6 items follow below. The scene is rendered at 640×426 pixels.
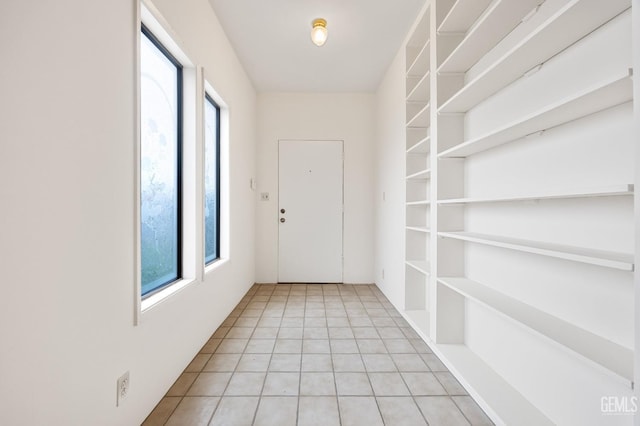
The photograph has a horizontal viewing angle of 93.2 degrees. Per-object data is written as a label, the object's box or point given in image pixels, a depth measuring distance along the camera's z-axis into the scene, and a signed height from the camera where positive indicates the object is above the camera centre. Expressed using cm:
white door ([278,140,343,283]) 424 -1
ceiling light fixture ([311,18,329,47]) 258 +154
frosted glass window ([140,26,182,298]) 167 +28
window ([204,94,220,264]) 269 +29
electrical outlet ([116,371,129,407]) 125 -75
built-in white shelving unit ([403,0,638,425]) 107 +2
